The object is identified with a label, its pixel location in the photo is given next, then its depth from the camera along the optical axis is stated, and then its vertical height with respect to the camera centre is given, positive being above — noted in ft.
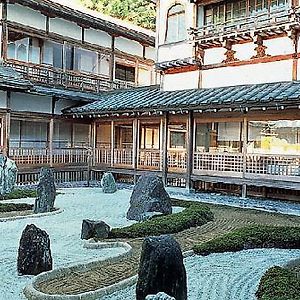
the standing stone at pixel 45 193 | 34.06 -4.68
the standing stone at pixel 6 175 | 40.33 -3.48
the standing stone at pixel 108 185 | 48.75 -5.29
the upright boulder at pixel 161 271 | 14.34 -5.08
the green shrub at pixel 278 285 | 15.14 -6.31
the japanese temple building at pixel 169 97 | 43.59 +7.57
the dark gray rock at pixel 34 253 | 19.14 -5.92
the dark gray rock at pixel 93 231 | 25.30 -6.11
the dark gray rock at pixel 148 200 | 32.20 -4.83
